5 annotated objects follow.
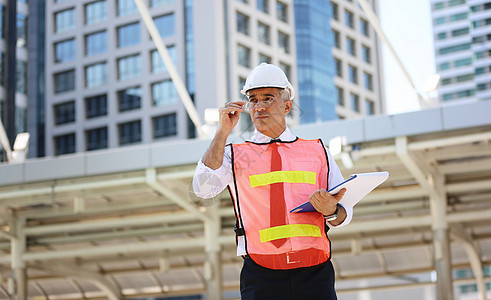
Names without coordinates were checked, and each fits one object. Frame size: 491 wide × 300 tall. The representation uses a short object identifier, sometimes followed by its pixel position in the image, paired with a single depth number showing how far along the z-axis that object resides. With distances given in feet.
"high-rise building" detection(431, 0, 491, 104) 338.13
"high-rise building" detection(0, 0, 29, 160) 184.96
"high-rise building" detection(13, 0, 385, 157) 172.65
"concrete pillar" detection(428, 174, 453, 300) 57.06
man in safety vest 12.11
